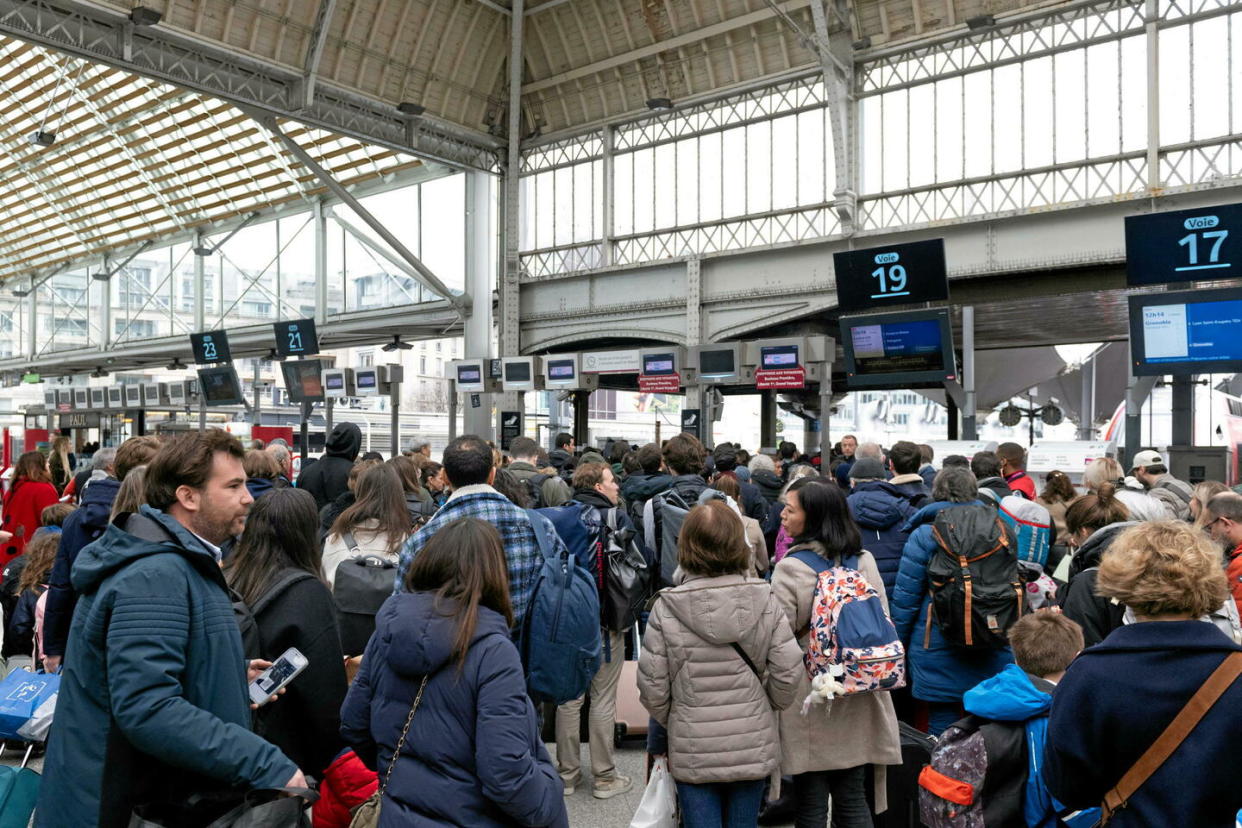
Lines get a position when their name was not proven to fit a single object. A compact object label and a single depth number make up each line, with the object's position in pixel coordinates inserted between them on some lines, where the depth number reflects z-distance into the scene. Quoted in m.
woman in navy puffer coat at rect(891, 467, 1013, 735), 4.34
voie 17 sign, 9.95
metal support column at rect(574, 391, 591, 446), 27.91
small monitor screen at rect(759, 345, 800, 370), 17.77
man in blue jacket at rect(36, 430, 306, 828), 2.04
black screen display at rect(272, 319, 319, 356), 23.36
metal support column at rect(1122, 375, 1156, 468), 11.12
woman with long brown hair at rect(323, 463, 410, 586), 4.30
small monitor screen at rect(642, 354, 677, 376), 20.44
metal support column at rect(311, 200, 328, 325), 28.80
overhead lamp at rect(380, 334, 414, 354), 28.61
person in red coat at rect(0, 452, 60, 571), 7.56
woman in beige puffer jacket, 3.16
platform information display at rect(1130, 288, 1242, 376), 9.67
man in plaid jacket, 3.50
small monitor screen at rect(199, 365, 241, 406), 25.02
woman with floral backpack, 3.50
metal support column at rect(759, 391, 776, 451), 29.28
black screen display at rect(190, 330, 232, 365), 25.77
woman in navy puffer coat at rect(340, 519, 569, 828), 2.26
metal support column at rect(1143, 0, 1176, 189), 15.70
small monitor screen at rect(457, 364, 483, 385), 23.53
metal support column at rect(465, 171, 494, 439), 24.59
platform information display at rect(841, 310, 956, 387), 12.66
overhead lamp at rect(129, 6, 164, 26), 16.38
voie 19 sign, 12.88
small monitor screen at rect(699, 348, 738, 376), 19.09
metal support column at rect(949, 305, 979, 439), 12.56
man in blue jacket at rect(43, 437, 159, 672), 4.03
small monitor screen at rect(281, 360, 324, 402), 23.50
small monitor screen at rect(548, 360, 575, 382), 21.64
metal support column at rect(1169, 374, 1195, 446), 11.09
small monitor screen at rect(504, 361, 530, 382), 22.57
